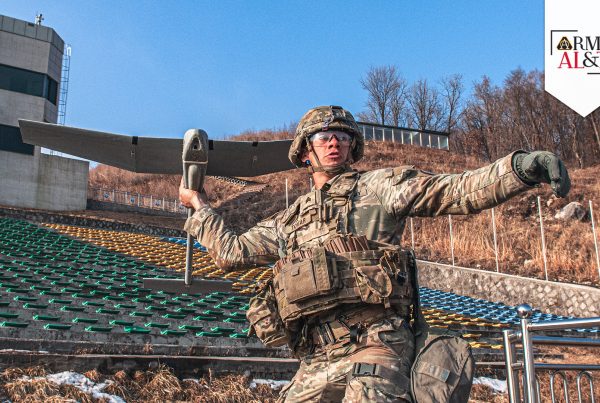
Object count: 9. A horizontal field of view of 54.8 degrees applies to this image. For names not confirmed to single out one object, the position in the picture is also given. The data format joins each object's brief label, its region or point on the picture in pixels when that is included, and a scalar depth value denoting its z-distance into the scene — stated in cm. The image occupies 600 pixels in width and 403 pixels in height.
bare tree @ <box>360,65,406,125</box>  5119
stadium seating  659
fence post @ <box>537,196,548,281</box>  1443
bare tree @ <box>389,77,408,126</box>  5066
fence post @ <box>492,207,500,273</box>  1535
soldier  232
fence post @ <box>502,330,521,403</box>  329
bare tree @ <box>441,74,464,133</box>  4928
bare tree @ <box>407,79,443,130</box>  5019
